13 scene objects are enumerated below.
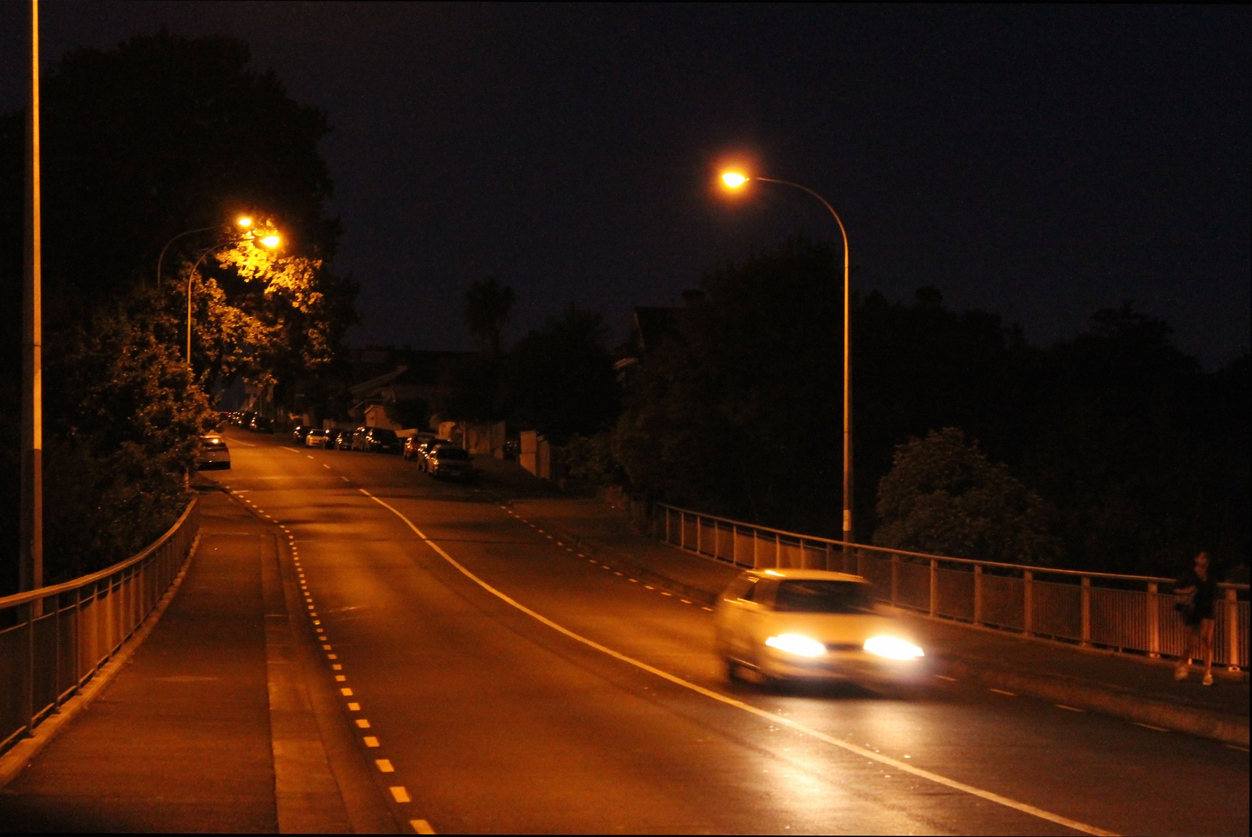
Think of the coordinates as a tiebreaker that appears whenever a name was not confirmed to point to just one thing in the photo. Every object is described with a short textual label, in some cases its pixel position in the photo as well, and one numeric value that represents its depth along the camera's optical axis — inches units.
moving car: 676.1
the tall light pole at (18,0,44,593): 714.8
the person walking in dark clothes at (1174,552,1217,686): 677.3
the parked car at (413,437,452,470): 2810.0
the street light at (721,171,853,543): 1077.1
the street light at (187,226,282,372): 1523.1
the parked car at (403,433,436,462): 3156.7
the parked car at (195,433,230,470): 2765.7
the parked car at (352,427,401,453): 3553.2
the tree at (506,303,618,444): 3193.9
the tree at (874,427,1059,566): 1202.0
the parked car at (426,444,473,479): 2664.9
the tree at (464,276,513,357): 5211.6
